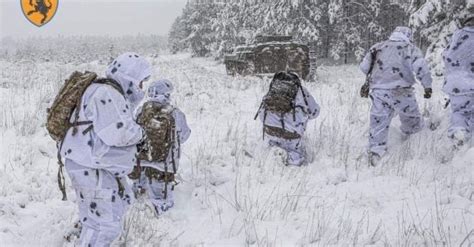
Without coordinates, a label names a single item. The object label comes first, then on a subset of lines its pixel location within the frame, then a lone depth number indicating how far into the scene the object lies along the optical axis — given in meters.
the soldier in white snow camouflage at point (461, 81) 5.93
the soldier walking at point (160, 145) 5.08
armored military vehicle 15.34
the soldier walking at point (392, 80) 6.50
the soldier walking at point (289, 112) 6.68
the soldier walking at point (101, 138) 3.43
